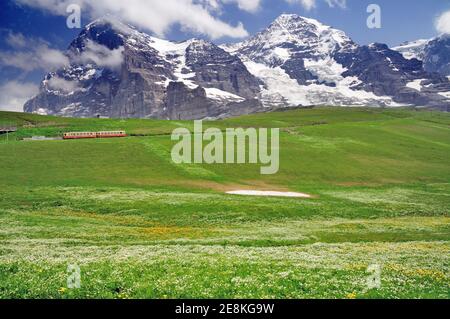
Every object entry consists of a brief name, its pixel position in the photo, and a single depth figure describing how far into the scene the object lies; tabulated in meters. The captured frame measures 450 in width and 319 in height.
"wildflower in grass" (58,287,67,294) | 18.69
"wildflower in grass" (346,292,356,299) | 18.25
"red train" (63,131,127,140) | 140.25
